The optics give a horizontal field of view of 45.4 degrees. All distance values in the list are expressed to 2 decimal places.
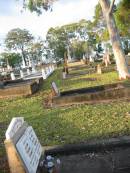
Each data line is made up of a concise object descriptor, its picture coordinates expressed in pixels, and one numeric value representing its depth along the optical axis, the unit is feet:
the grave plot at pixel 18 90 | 25.27
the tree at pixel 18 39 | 138.24
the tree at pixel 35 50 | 141.50
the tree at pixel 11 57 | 130.49
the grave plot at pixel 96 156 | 7.94
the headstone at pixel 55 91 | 19.17
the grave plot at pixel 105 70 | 42.26
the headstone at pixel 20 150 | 6.57
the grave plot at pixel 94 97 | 17.60
